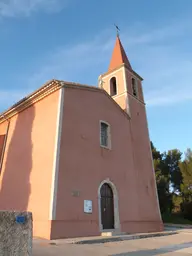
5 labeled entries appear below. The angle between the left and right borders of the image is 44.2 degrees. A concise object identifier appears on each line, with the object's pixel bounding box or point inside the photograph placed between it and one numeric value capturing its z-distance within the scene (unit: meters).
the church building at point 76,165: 10.29
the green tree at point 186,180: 28.61
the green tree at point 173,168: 32.72
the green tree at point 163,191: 27.62
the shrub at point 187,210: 27.14
